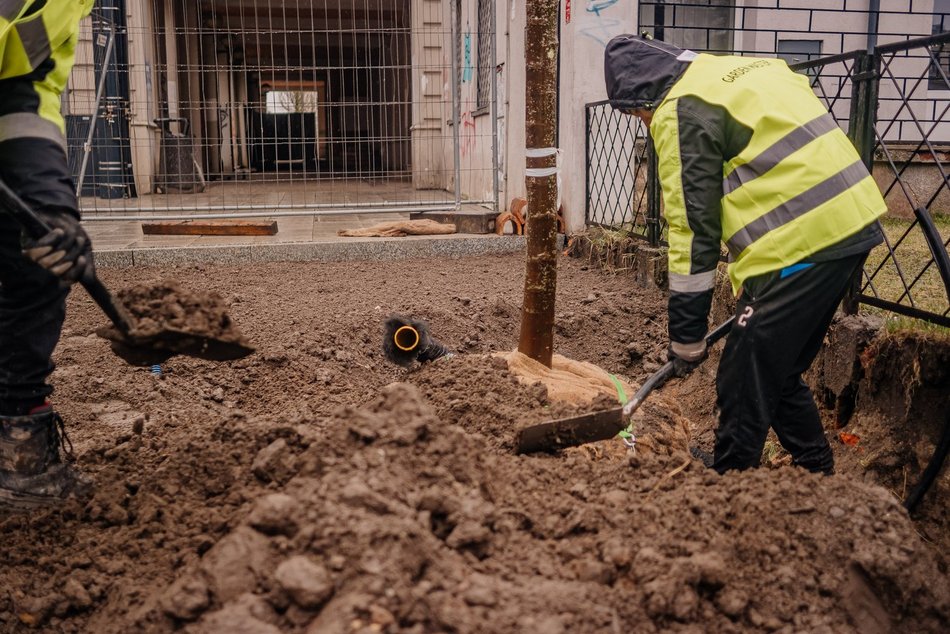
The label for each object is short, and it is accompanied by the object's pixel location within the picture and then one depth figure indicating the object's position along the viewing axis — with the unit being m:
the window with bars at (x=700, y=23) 12.65
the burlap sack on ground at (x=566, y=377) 3.99
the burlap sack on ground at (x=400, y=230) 8.37
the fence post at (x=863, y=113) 3.97
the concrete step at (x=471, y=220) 8.56
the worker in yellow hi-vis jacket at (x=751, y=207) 2.92
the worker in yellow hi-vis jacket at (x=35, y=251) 2.63
